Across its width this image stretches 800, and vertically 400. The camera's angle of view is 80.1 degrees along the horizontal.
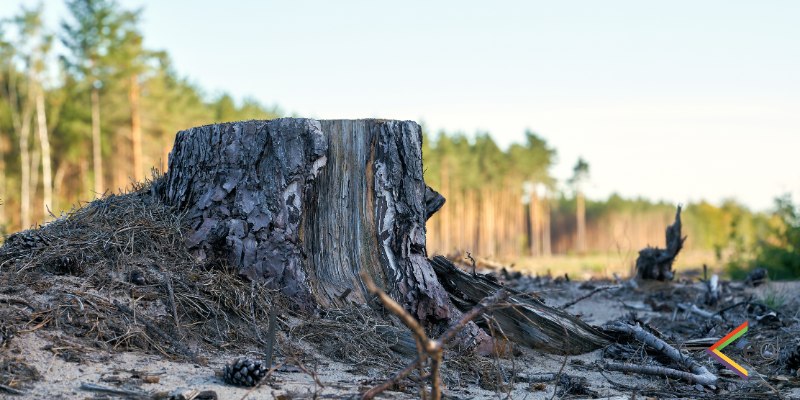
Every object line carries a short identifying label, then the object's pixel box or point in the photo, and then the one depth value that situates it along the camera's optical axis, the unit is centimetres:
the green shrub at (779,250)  1059
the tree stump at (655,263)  772
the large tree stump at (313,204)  359
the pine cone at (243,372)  250
